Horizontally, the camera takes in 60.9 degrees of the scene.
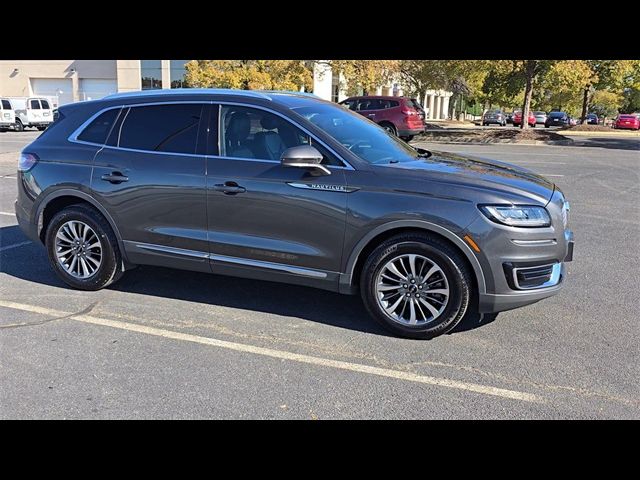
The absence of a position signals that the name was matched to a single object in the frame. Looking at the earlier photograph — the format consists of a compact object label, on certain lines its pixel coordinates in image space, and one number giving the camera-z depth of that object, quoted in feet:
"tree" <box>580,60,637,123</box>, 90.84
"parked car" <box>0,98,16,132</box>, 100.42
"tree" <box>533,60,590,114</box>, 81.20
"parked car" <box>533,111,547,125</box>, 182.70
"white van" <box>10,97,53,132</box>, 105.40
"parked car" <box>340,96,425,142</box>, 70.74
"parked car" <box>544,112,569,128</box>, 156.56
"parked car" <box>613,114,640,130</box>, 137.08
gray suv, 12.98
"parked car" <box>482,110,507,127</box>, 168.55
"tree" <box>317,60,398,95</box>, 100.17
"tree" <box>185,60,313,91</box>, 94.73
